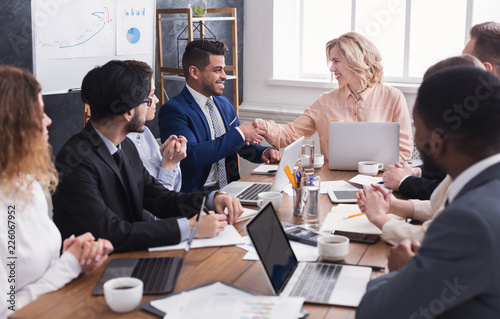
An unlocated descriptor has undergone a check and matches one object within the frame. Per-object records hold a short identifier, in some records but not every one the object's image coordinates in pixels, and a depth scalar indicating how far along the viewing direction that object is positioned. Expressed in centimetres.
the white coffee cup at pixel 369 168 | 284
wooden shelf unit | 402
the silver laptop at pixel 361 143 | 290
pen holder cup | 216
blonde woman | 340
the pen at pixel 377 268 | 162
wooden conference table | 137
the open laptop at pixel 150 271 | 149
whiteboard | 319
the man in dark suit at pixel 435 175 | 237
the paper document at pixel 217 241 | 180
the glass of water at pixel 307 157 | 281
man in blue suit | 311
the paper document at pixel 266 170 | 290
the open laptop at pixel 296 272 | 144
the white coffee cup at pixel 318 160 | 303
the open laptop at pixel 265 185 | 236
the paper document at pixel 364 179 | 267
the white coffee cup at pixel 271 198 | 221
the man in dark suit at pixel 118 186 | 183
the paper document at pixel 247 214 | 211
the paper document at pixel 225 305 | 134
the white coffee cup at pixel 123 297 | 134
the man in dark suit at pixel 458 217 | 106
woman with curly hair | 151
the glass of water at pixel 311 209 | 205
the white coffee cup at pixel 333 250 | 167
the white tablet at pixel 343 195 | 235
